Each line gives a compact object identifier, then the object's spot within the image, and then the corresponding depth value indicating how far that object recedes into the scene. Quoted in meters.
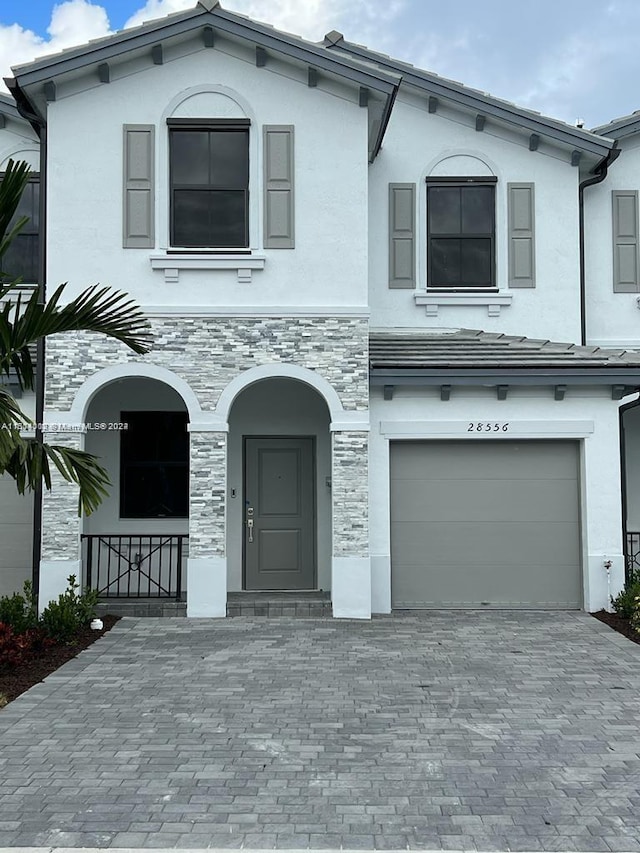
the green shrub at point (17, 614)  9.86
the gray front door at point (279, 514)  12.48
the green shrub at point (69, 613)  9.76
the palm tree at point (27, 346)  7.47
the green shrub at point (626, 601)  10.84
